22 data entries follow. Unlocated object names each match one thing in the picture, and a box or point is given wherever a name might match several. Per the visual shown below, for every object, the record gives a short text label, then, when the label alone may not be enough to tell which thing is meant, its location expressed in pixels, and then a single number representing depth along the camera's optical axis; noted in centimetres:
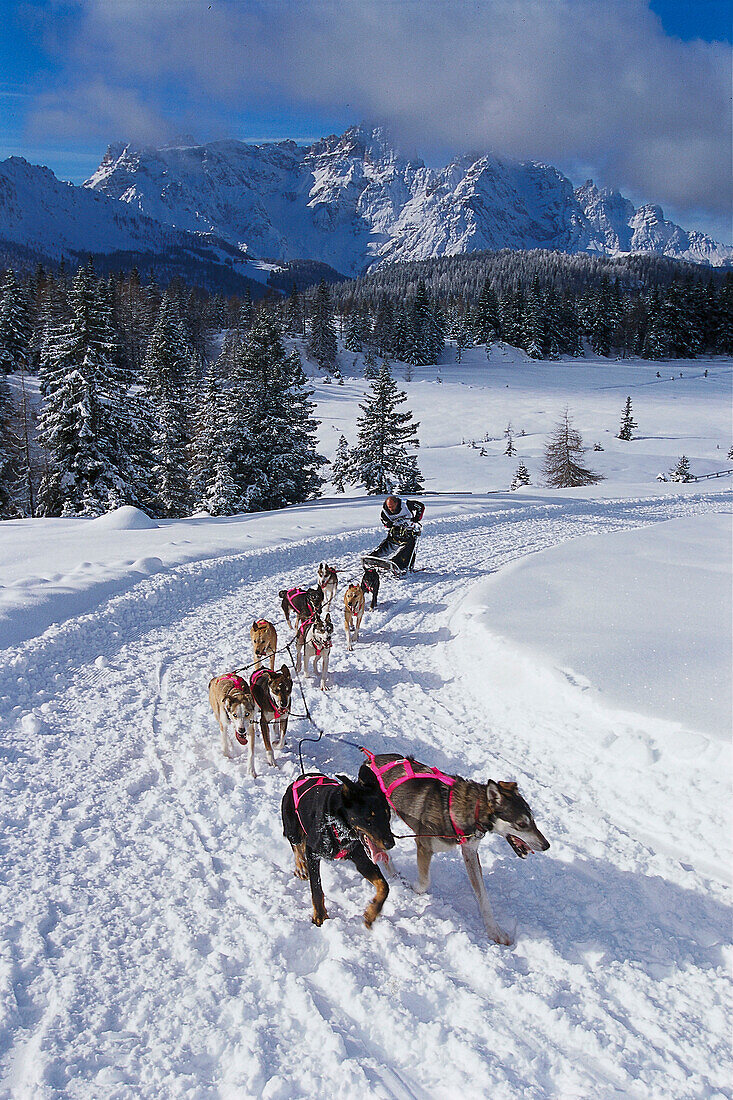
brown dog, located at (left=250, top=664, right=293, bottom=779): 501
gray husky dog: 320
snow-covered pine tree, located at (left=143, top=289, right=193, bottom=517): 2848
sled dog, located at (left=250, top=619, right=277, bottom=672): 671
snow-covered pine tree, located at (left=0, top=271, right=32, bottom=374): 4655
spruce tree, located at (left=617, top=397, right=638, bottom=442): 4341
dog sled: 1103
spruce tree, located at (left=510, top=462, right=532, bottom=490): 3231
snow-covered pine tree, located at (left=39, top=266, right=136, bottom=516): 2144
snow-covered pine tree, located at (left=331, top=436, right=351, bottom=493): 2981
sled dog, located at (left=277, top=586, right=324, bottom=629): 696
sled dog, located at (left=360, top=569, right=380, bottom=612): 868
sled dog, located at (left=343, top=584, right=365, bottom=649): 767
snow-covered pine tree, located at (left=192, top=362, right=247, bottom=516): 2338
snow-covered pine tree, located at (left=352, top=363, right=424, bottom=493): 2859
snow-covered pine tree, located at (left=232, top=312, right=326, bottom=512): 2419
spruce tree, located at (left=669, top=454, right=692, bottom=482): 3104
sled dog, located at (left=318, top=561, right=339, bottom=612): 859
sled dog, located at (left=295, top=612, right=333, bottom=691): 651
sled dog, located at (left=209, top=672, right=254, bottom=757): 498
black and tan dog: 313
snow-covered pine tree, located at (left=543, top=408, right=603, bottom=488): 3319
